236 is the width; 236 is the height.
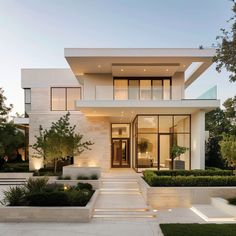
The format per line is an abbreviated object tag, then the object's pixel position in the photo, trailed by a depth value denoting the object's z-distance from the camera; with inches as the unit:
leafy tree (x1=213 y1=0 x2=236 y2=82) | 262.1
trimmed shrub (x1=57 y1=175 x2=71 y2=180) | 601.7
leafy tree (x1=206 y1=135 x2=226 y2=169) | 851.8
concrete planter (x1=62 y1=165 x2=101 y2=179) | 614.5
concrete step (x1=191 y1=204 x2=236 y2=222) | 334.3
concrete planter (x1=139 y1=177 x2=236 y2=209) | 416.8
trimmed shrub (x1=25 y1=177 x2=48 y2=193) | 416.8
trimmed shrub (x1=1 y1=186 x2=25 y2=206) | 351.9
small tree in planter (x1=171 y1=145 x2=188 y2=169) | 696.5
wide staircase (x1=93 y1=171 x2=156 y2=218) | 369.1
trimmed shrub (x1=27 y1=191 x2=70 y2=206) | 338.3
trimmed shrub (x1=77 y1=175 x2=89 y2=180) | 589.0
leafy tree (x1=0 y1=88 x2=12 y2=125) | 808.3
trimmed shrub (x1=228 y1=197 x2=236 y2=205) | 378.4
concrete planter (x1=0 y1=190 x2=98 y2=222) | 319.6
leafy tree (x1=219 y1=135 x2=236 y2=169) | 465.7
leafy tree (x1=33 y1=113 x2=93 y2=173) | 656.4
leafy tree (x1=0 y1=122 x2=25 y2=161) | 773.3
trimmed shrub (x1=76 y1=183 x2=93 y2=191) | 492.9
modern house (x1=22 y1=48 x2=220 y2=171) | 672.4
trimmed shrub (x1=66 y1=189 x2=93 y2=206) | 354.9
